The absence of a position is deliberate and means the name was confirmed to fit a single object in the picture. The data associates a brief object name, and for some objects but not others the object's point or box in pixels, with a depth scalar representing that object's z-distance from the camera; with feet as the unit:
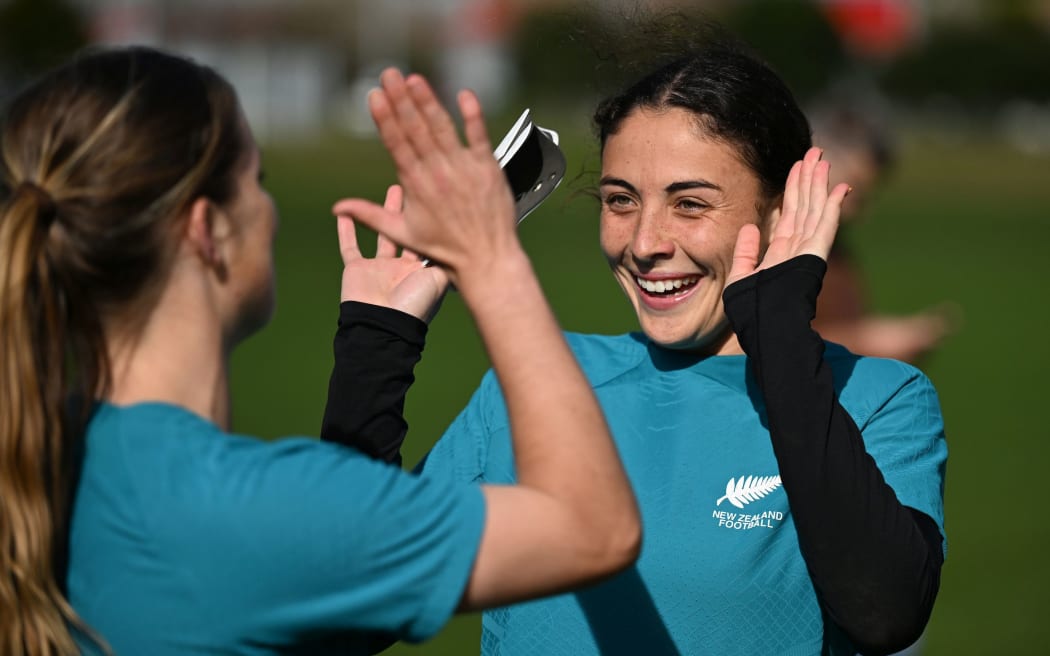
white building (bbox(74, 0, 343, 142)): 417.28
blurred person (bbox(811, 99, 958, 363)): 36.96
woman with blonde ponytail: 12.48
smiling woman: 15.56
